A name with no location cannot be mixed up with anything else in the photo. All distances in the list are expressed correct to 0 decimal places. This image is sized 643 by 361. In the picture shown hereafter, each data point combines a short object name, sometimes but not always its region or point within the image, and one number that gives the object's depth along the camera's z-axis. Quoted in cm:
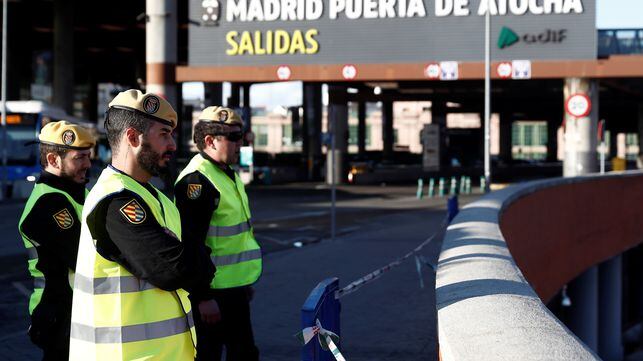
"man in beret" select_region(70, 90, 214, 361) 371
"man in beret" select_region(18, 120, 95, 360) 521
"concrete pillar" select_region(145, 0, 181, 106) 4091
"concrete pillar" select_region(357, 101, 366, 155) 9662
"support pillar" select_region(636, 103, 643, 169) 6819
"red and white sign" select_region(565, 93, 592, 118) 2842
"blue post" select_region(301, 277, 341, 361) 449
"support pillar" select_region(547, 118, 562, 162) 12261
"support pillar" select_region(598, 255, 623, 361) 2825
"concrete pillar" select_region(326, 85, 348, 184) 5634
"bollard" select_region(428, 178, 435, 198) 4233
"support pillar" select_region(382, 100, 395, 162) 9300
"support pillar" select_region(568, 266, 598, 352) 2505
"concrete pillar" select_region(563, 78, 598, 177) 3791
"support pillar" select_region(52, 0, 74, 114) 5875
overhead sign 3862
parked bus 3462
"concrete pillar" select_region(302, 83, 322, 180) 6338
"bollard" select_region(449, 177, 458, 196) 4336
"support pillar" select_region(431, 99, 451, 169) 6738
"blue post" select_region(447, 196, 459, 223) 1741
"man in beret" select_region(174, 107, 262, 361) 584
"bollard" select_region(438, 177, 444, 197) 4267
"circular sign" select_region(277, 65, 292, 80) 4025
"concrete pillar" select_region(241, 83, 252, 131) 6559
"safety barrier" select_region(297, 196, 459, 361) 448
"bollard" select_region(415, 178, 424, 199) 4123
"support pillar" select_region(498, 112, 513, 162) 11262
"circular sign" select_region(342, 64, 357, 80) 3994
